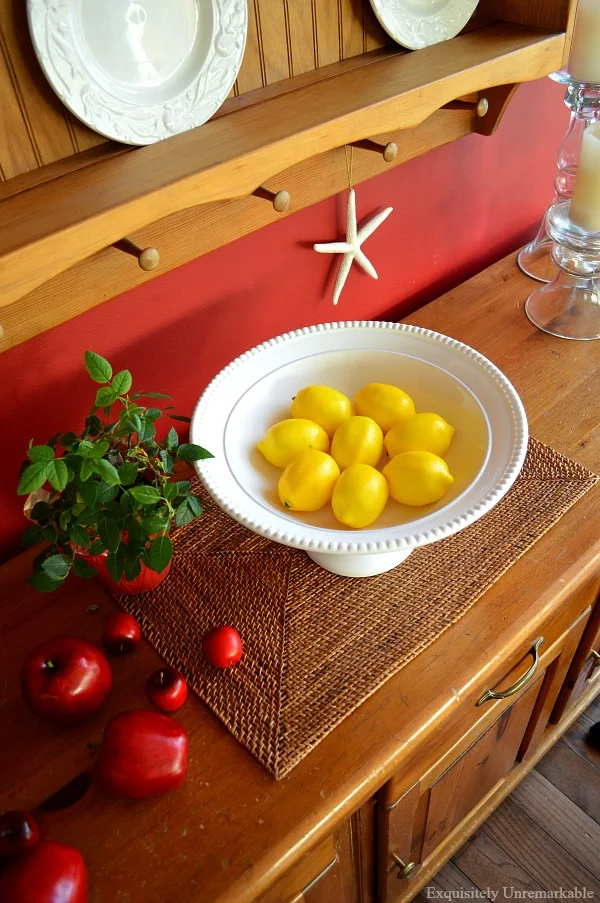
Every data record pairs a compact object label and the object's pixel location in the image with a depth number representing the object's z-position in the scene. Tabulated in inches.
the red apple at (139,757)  27.8
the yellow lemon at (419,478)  32.7
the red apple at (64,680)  29.8
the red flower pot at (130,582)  33.8
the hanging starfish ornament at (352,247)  44.6
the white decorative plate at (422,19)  34.9
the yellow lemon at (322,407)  36.8
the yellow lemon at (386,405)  36.8
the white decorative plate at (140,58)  26.0
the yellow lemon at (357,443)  34.9
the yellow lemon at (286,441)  35.1
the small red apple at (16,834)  26.2
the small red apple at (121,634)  33.6
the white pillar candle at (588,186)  44.5
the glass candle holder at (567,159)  44.2
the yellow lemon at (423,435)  34.9
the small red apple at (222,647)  32.8
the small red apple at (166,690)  31.4
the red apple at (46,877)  24.2
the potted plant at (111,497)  28.9
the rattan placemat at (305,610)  31.8
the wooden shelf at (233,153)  25.2
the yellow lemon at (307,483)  33.0
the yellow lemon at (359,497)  32.4
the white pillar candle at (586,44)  39.8
